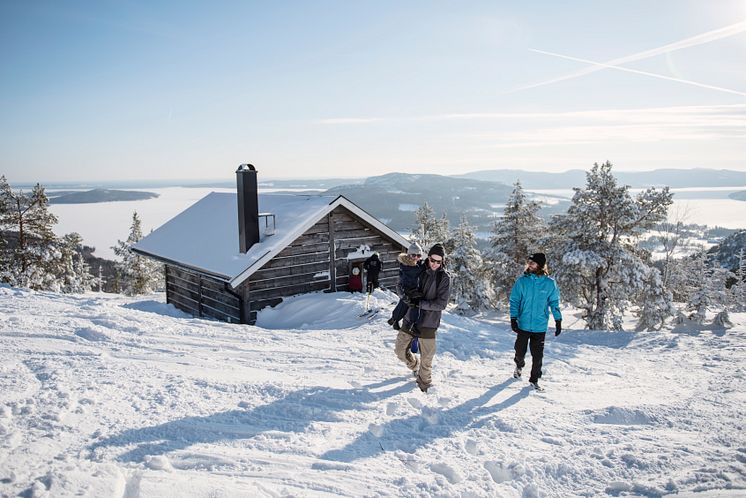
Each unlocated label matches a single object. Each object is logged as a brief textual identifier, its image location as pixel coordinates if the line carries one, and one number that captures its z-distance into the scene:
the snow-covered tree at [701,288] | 18.80
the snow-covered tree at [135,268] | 43.09
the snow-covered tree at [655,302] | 20.78
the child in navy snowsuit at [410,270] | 6.55
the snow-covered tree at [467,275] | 30.91
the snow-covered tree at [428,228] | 38.25
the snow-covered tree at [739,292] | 38.78
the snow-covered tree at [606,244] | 21.02
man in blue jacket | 6.86
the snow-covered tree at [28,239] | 26.25
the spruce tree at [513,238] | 28.69
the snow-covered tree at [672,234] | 31.11
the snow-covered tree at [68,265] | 28.78
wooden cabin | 14.24
